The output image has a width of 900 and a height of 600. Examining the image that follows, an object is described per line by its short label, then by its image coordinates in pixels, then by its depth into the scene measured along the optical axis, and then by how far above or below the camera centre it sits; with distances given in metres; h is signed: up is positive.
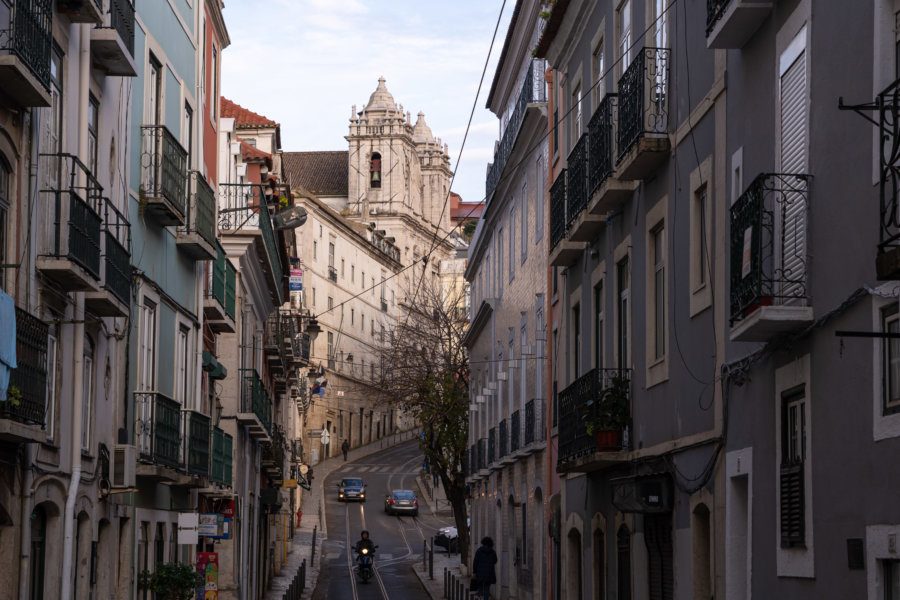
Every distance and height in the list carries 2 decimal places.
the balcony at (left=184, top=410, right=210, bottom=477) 22.25 +0.42
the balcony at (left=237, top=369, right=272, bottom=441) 33.72 +1.50
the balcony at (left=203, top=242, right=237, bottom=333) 26.39 +3.20
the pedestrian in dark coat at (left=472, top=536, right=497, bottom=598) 30.69 -2.03
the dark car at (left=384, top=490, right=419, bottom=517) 76.94 -1.70
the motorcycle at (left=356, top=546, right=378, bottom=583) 46.56 -2.89
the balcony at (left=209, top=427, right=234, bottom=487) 27.31 +0.23
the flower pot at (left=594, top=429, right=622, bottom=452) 18.69 +0.38
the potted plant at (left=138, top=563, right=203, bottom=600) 20.56 -1.55
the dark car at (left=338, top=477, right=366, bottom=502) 81.31 -1.10
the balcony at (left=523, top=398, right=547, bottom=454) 29.00 +0.88
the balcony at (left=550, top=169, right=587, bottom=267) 22.03 +3.60
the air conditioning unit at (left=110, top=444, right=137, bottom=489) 17.98 +0.04
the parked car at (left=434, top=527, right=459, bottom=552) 59.22 -2.78
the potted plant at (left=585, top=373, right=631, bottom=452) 18.59 +0.69
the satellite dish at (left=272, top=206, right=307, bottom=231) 37.16 +6.27
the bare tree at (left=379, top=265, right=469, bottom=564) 48.62 +2.81
